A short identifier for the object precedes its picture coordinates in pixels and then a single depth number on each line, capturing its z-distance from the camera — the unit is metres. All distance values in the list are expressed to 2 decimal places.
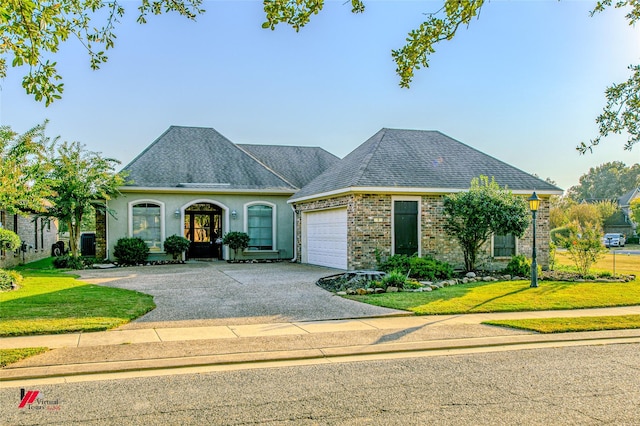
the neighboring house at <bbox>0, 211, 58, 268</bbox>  20.59
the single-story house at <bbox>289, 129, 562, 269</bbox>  17.02
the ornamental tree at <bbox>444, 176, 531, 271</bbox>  15.52
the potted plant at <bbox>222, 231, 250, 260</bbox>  22.38
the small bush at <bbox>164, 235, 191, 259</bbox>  21.47
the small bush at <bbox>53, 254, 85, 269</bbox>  19.64
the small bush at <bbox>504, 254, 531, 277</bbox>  16.55
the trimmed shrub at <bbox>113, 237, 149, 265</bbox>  20.80
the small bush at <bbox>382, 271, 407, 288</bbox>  13.12
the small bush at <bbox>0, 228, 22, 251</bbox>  16.95
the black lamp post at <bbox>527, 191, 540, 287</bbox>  13.98
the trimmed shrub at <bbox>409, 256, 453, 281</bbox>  15.27
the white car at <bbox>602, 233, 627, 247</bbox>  51.62
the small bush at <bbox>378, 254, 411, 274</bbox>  15.55
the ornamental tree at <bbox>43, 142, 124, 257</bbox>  19.55
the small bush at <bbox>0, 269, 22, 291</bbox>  12.85
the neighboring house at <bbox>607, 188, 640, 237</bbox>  64.25
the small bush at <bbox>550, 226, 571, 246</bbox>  44.49
